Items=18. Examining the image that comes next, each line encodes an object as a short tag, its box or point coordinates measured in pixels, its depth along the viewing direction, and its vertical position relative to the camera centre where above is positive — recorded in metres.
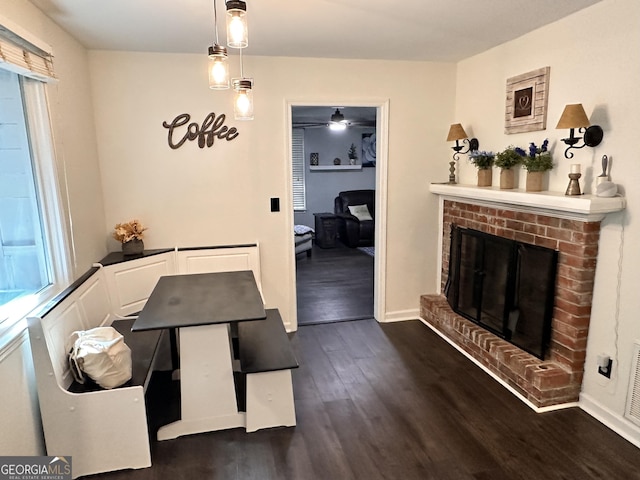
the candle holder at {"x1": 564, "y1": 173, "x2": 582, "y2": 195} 2.46 -0.11
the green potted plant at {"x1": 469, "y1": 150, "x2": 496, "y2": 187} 3.32 +0.02
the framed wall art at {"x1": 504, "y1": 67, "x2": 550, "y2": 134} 2.81 +0.46
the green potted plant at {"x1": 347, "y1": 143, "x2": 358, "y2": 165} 8.03 +0.32
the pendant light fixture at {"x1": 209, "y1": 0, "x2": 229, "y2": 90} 1.82 +0.46
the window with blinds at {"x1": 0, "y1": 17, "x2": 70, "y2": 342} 2.05 -0.10
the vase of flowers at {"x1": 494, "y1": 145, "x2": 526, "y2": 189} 3.02 +0.04
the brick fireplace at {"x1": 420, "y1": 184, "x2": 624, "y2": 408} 2.44 -0.71
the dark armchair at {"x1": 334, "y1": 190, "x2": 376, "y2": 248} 7.30 -0.86
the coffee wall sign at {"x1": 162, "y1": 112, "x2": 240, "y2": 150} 3.41 +0.35
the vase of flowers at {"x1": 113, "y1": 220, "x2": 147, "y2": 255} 3.28 -0.49
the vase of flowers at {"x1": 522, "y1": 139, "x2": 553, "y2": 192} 2.74 +0.02
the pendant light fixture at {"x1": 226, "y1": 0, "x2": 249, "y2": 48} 1.55 +0.55
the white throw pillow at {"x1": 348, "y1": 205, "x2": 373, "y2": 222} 7.52 -0.75
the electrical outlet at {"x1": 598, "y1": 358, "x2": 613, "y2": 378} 2.41 -1.17
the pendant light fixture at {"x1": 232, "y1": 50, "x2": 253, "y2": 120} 2.09 +0.36
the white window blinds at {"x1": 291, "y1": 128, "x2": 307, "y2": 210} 7.66 +0.09
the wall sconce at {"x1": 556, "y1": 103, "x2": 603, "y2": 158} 2.39 +0.24
